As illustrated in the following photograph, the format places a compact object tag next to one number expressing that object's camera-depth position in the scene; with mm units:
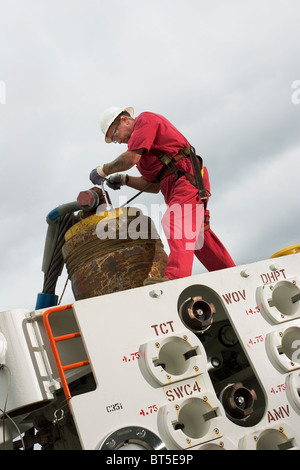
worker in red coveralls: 4668
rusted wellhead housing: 4918
